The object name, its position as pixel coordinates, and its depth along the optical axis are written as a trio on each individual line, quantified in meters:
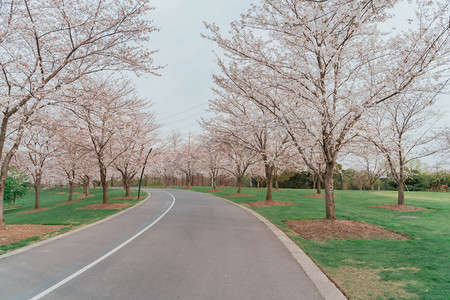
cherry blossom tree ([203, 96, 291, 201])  17.97
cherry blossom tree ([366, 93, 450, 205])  15.88
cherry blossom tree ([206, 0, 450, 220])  8.26
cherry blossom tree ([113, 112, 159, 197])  21.63
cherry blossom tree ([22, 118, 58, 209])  20.73
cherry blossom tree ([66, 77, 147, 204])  9.14
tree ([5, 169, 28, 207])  31.80
